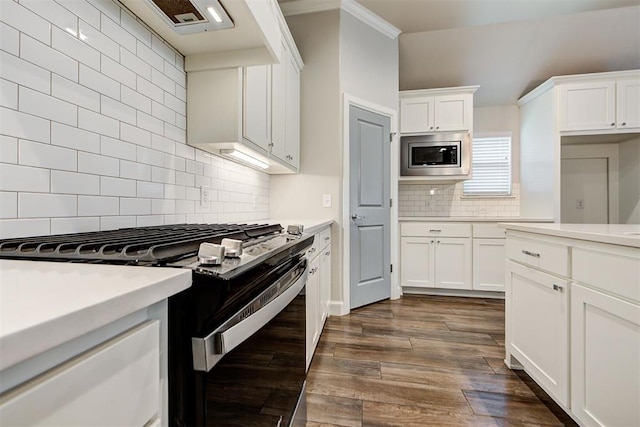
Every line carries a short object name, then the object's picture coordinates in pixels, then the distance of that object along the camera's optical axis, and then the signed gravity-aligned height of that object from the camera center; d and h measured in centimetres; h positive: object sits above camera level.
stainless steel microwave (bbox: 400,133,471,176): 353 +70
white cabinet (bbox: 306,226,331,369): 166 -48
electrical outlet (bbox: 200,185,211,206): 172 +10
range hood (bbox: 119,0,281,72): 114 +80
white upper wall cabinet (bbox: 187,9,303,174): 155 +57
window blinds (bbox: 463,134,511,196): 399 +62
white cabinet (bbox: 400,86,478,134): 354 +124
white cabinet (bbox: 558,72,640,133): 319 +117
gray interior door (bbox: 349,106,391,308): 287 +6
